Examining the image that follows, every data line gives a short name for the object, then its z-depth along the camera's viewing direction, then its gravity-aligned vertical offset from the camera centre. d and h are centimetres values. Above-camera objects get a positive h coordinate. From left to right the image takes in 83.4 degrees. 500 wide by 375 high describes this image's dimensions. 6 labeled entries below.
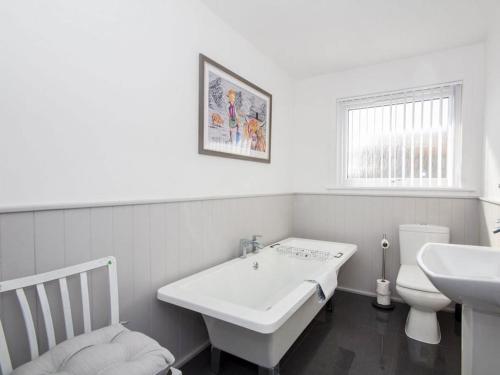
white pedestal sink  102 -42
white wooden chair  104 -51
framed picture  206 +57
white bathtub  137 -72
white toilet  204 -85
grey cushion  98 -65
